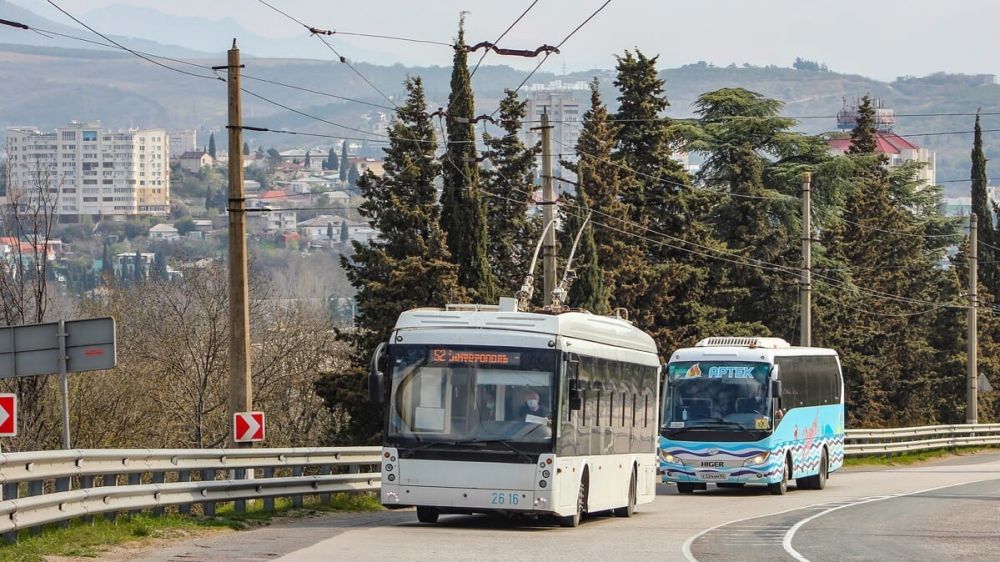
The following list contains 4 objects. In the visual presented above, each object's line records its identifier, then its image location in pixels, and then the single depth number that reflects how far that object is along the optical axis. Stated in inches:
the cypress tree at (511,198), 2388.0
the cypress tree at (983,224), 3878.0
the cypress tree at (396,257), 2020.2
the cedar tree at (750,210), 2760.8
